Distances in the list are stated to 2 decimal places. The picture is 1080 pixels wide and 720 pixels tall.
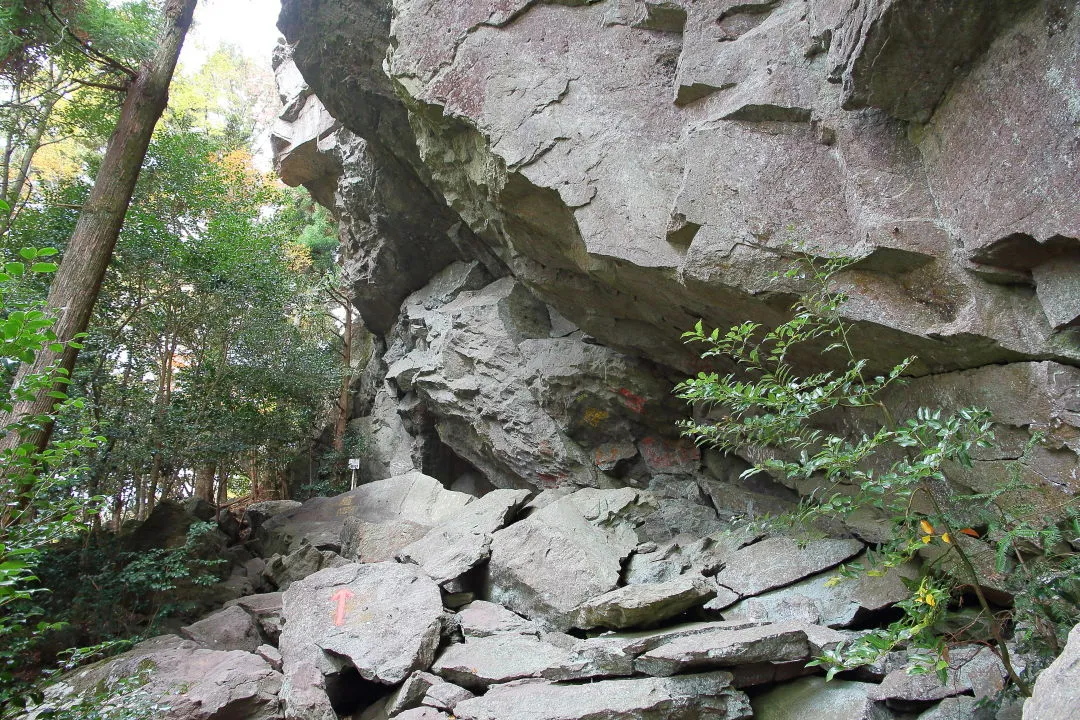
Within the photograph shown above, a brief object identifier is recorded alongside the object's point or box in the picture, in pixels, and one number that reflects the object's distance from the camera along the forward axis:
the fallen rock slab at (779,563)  4.80
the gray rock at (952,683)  3.15
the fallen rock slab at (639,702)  3.56
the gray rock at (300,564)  7.34
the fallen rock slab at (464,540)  6.02
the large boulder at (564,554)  5.30
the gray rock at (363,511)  8.02
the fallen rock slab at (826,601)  4.29
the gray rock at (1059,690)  1.97
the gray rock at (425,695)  4.39
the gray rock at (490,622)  5.18
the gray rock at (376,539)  7.19
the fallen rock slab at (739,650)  3.67
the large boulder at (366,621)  4.90
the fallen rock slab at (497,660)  4.38
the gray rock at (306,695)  4.48
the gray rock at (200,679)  4.55
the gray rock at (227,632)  5.92
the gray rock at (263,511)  9.68
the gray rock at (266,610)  6.18
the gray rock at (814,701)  3.49
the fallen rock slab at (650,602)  4.44
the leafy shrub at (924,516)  2.75
